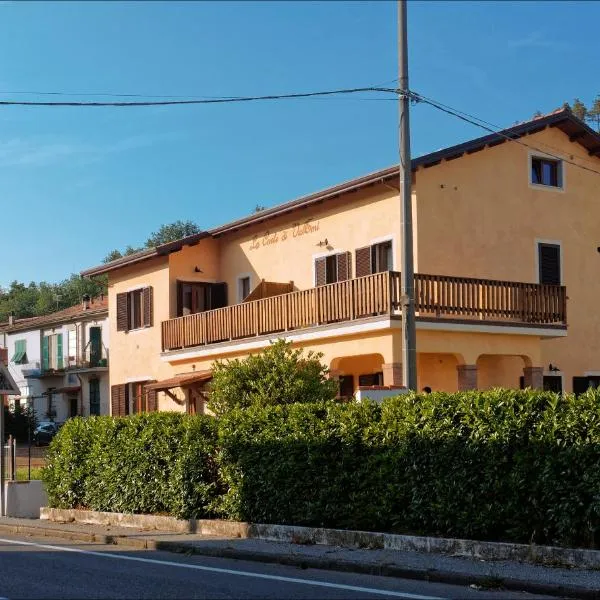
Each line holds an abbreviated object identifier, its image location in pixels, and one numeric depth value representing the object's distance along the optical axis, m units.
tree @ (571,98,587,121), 67.81
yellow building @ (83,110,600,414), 24.14
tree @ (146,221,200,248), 95.19
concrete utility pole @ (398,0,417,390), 17.05
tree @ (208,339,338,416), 22.00
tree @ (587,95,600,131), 66.94
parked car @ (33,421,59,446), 47.91
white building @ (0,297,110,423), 52.97
